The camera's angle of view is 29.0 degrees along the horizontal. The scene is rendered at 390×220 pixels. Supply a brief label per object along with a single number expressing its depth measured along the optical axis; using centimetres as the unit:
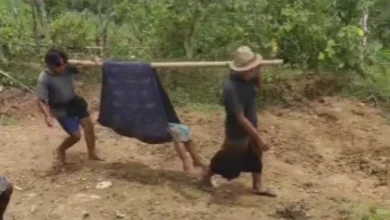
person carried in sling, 649
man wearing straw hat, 598
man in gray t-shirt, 652
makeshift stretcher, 662
